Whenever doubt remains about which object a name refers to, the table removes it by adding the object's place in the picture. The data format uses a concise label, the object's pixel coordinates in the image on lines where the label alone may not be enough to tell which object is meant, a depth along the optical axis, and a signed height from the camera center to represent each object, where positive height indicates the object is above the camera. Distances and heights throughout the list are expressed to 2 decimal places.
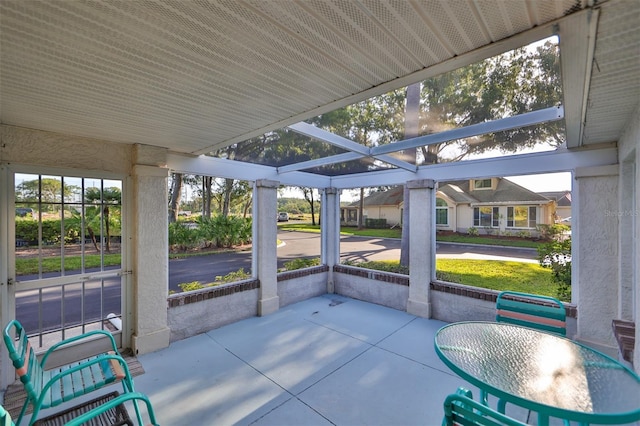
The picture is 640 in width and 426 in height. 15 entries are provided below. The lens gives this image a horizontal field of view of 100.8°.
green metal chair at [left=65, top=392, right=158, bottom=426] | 1.56 -1.21
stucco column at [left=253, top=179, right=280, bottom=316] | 5.36 -0.63
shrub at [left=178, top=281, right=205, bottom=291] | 4.70 -1.32
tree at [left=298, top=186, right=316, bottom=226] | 7.24 +0.39
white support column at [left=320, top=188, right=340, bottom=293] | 6.88 -0.42
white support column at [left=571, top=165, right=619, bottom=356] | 3.42 -0.59
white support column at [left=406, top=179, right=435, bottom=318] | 5.14 -0.65
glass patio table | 1.60 -1.22
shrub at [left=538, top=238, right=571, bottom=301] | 4.21 -0.86
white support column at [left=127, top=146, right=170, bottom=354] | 3.83 -0.59
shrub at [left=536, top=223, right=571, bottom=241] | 4.55 -0.37
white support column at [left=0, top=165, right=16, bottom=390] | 2.99 -0.60
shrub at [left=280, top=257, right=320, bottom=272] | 6.32 -1.28
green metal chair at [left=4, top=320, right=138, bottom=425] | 1.93 -1.46
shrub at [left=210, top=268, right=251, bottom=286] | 5.22 -1.31
